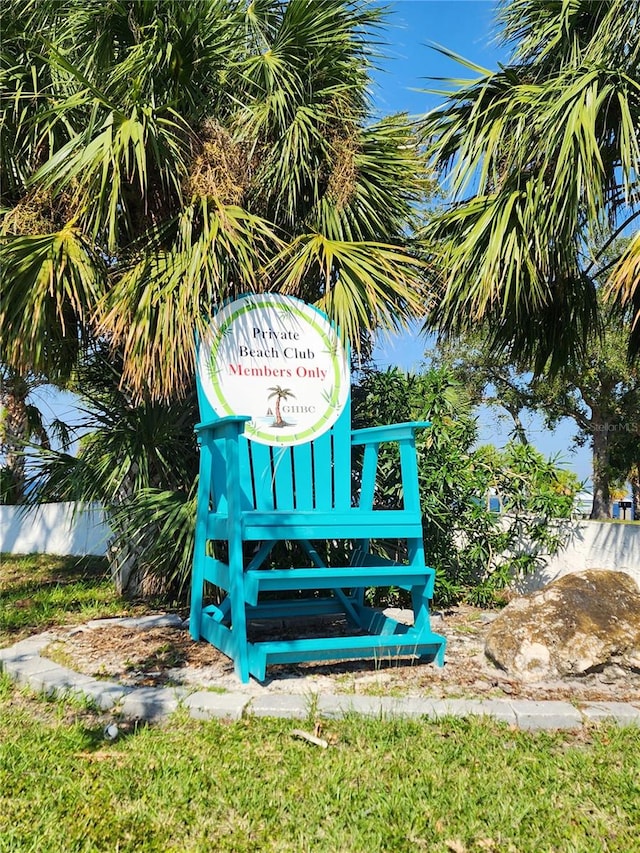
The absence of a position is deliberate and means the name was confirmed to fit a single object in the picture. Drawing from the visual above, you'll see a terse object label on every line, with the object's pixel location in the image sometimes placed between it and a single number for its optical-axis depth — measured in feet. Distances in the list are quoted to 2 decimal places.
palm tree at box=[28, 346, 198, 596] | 12.35
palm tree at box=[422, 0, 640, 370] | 11.60
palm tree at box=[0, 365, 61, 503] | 14.11
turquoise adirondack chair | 9.23
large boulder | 9.43
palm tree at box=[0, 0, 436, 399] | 11.48
